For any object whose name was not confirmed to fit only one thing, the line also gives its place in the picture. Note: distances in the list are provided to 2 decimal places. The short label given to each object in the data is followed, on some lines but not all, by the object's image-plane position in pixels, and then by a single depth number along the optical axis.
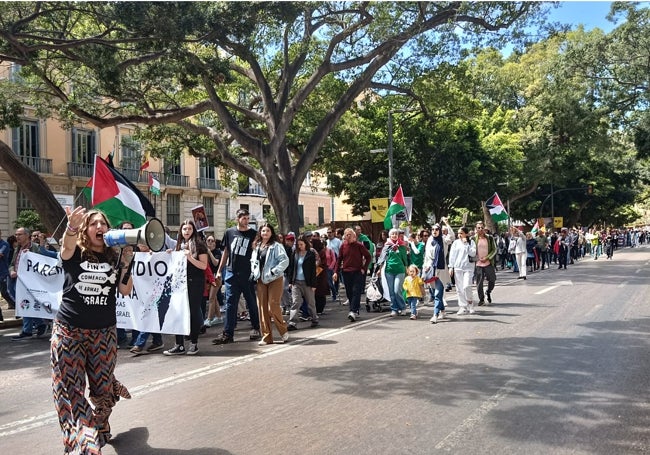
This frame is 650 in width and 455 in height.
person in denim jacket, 8.48
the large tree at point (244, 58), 11.36
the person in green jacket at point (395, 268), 11.55
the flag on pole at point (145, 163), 23.57
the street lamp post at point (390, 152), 26.73
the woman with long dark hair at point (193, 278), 8.35
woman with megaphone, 4.11
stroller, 12.23
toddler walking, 11.14
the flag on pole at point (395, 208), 19.88
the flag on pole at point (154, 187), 16.88
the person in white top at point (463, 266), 11.52
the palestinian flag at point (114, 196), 9.31
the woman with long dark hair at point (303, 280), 10.68
